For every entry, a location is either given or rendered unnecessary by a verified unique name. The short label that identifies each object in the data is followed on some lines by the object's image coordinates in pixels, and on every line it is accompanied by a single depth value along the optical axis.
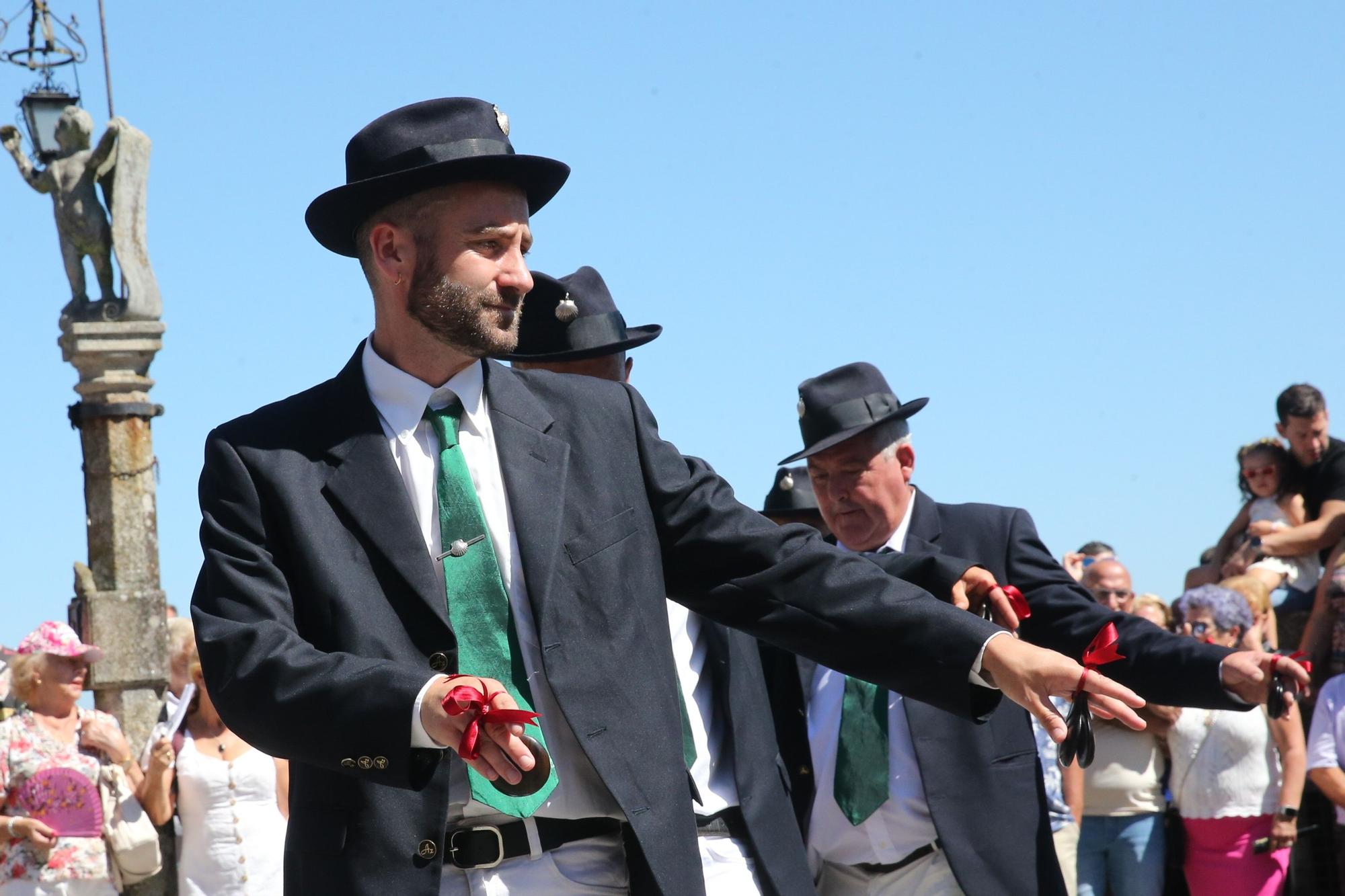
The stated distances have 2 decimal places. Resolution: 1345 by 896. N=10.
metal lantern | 23.44
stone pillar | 23.39
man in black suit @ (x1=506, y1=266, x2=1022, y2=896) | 8.20
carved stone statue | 23.81
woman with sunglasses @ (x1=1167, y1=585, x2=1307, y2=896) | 14.74
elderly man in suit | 9.38
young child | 17.30
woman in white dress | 14.70
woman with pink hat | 14.84
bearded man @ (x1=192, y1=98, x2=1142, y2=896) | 5.54
